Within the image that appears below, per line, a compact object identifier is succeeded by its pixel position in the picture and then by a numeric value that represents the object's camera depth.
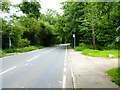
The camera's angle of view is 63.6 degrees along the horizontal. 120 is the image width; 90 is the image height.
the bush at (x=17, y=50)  14.06
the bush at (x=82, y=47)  14.71
